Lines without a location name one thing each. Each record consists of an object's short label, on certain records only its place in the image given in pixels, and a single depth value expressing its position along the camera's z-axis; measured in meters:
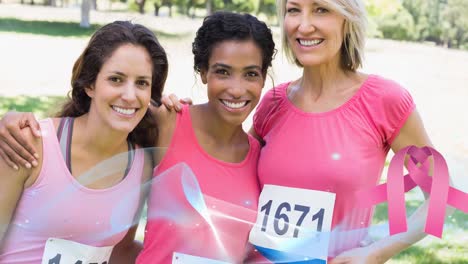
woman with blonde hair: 2.31
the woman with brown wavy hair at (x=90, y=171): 2.28
